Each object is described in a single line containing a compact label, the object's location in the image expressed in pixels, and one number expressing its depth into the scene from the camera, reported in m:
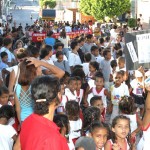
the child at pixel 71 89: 5.49
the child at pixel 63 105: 5.04
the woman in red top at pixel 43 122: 2.34
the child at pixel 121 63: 7.25
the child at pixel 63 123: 3.86
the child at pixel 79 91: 5.71
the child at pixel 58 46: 8.56
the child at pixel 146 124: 3.60
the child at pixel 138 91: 6.19
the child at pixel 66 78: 5.80
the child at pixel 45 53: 6.38
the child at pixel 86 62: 7.48
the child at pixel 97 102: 5.04
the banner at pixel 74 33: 15.17
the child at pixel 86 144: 3.37
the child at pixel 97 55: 8.45
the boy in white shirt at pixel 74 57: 8.17
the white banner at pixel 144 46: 5.50
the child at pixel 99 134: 3.88
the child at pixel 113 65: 7.56
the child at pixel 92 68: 6.94
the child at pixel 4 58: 7.32
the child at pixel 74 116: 4.39
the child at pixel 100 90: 5.91
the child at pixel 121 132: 4.07
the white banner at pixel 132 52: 5.68
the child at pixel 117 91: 5.80
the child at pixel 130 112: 4.86
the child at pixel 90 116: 4.30
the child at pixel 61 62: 7.45
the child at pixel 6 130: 3.68
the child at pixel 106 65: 7.69
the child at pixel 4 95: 4.71
